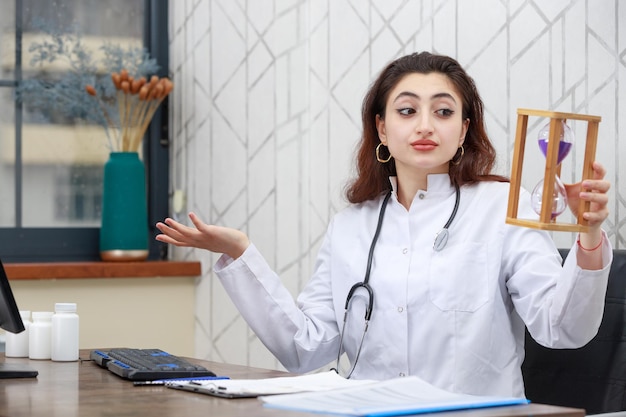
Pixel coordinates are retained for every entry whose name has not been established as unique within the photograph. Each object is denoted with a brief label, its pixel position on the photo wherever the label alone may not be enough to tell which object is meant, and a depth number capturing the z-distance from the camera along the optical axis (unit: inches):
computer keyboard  97.9
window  154.9
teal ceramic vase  152.4
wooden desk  85.7
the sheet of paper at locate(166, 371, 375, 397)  91.3
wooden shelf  146.4
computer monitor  102.7
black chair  101.7
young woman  107.4
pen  96.3
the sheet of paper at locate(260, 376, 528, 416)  84.0
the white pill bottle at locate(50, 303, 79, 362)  111.2
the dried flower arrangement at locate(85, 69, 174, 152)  151.8
